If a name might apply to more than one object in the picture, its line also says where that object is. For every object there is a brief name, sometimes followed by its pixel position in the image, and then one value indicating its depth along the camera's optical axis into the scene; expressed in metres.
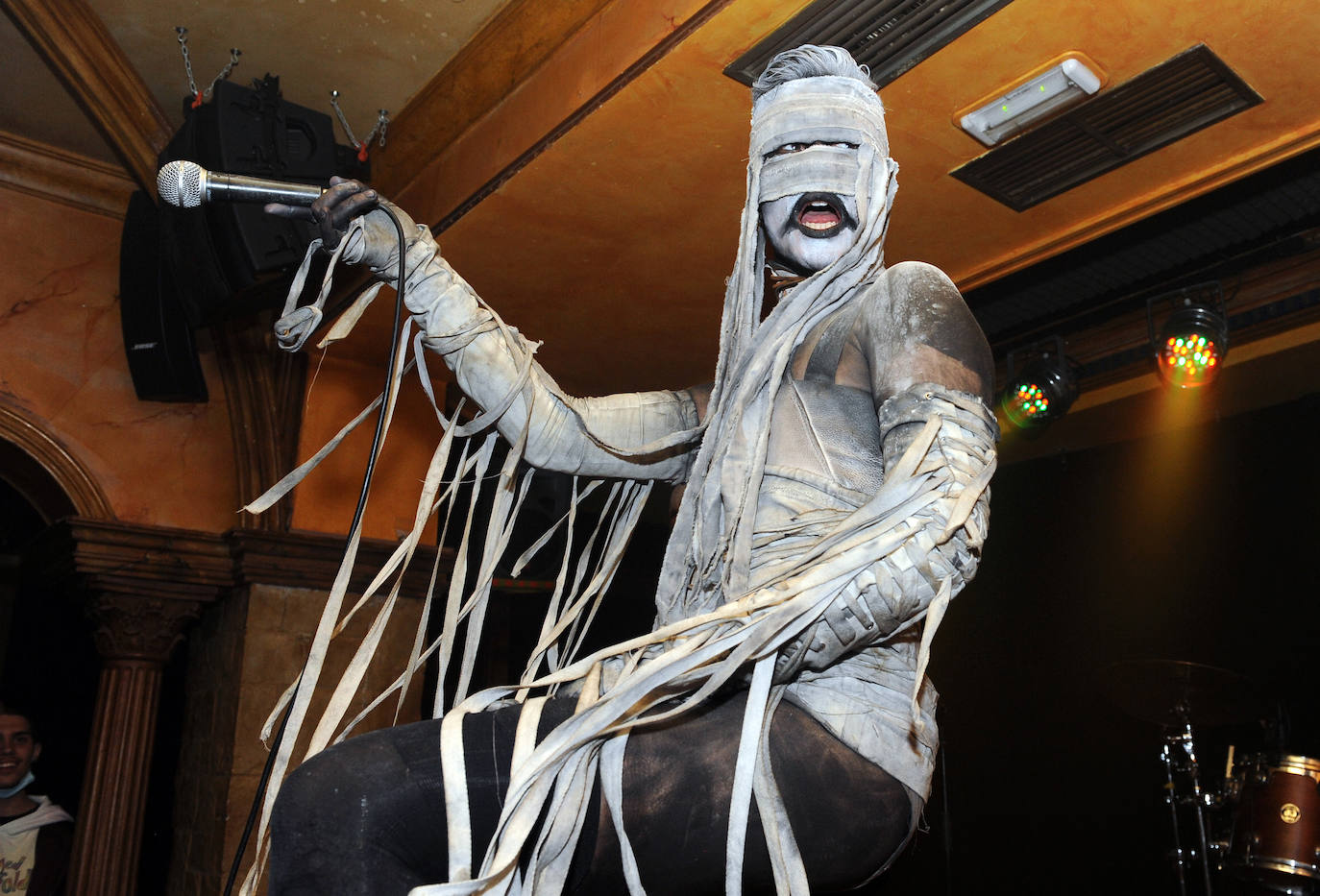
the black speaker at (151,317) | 4.67
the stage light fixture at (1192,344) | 4.73
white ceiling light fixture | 3.09
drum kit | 4.19
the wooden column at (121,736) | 4.56
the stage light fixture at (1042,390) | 5.27
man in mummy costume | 1.05
